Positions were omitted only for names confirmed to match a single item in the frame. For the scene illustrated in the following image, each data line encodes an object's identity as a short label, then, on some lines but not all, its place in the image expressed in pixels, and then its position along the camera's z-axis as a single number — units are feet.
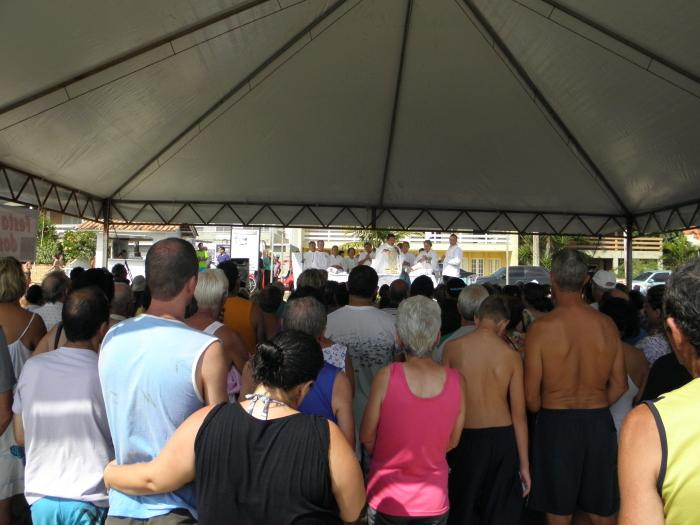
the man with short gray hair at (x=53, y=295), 11.95
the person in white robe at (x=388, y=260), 36.35
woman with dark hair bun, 4.73
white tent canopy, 16.62
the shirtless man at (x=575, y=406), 9.16
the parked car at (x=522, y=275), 69.05
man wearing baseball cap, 18.86
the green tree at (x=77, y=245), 96.99
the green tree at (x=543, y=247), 110.26
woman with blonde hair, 9.47
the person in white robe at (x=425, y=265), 34.86
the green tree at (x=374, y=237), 86.22
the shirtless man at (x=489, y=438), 8.51
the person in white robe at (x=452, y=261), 34.94
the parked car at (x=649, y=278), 75.02
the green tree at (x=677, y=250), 102.47
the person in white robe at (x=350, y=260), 38.90
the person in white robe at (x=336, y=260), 37.81
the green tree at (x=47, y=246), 90.27
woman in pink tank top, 7.06
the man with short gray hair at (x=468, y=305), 10.69
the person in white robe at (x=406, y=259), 34.73
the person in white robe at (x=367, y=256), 35.40
